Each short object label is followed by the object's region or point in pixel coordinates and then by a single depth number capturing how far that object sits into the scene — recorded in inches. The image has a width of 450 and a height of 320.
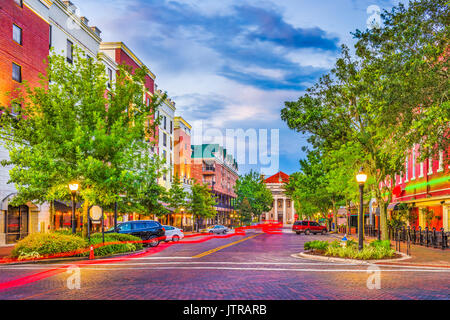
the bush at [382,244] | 847.1
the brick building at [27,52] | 1117.7
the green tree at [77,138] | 878.4
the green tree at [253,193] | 3964.1
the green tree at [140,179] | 1002.7
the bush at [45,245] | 789.9
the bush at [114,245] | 890.7
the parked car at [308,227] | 2237.9
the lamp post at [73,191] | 873.7
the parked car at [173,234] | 1393.7
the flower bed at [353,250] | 786.5
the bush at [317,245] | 908.6
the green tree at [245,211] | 3725.4
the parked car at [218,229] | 2118.6
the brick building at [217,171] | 3595.0
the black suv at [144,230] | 1197.7
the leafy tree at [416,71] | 709.9
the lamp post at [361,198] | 820.0
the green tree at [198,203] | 2280.6
